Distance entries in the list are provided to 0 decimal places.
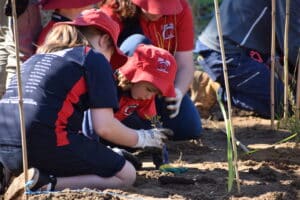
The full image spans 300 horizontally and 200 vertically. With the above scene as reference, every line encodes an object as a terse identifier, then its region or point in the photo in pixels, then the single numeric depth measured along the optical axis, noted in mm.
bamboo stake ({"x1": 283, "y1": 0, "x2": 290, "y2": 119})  8195
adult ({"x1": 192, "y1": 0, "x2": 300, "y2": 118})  9011
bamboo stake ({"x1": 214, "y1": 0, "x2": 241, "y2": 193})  5651
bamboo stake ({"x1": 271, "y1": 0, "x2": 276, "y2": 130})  8197
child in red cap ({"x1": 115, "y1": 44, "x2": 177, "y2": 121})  6769
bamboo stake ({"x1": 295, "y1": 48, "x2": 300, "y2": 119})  8276
